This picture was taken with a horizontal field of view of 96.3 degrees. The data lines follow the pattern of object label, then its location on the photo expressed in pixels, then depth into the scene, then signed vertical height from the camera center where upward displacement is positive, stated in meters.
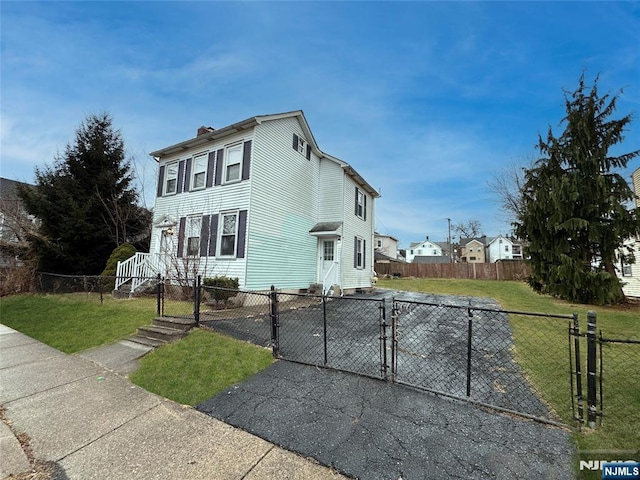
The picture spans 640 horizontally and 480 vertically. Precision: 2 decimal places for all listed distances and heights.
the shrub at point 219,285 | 9.04 -0.94
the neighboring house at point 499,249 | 58.13 +4.05
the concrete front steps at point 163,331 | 5.79 -1.57
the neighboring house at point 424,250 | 68.75 +3.92
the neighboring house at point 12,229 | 14.05 +1.09
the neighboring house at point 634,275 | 13.79 -0.05
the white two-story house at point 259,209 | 10.65 +2.14
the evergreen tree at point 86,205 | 13.65 +2.42
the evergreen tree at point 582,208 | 10.58 +2.45
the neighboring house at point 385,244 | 41.19 +3.00
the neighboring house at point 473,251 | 55.69 +3.28
